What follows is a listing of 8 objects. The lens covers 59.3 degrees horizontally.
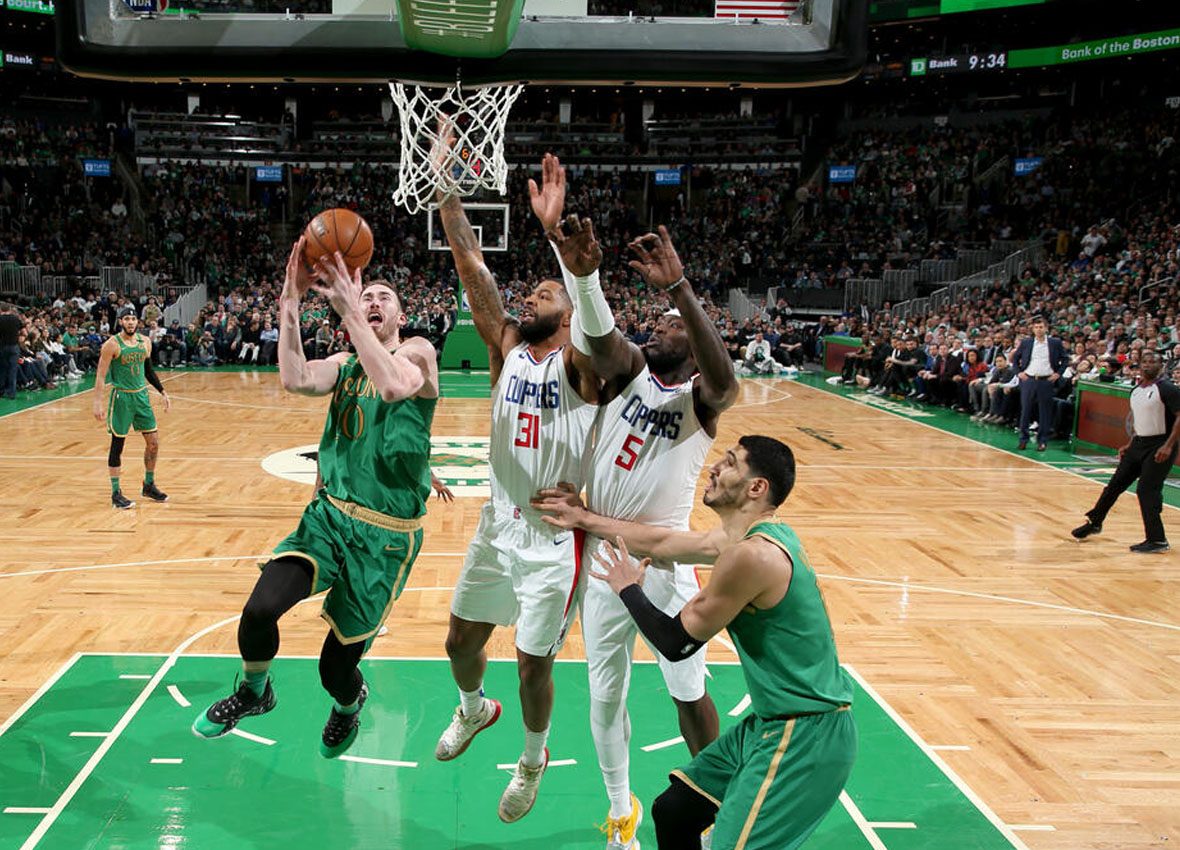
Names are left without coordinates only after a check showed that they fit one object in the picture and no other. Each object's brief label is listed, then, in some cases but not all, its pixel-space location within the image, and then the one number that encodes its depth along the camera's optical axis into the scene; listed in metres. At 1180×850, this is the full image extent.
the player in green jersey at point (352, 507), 4.00
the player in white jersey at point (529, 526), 4.07
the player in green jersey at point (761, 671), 3.07
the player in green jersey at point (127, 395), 9.42
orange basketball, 4.12
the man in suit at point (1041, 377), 13.75
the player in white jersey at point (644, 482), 3.94
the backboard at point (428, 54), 5.39
